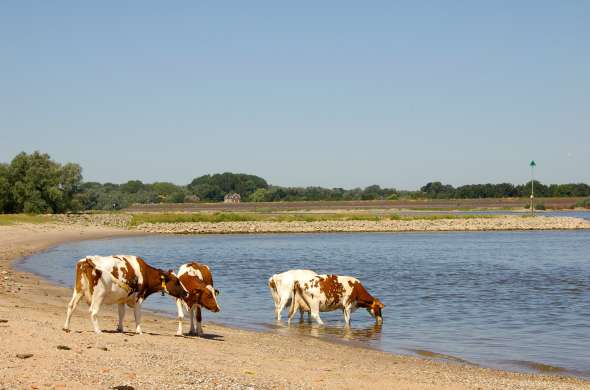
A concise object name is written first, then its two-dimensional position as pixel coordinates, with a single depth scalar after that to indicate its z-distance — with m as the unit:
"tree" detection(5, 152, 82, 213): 86.94
